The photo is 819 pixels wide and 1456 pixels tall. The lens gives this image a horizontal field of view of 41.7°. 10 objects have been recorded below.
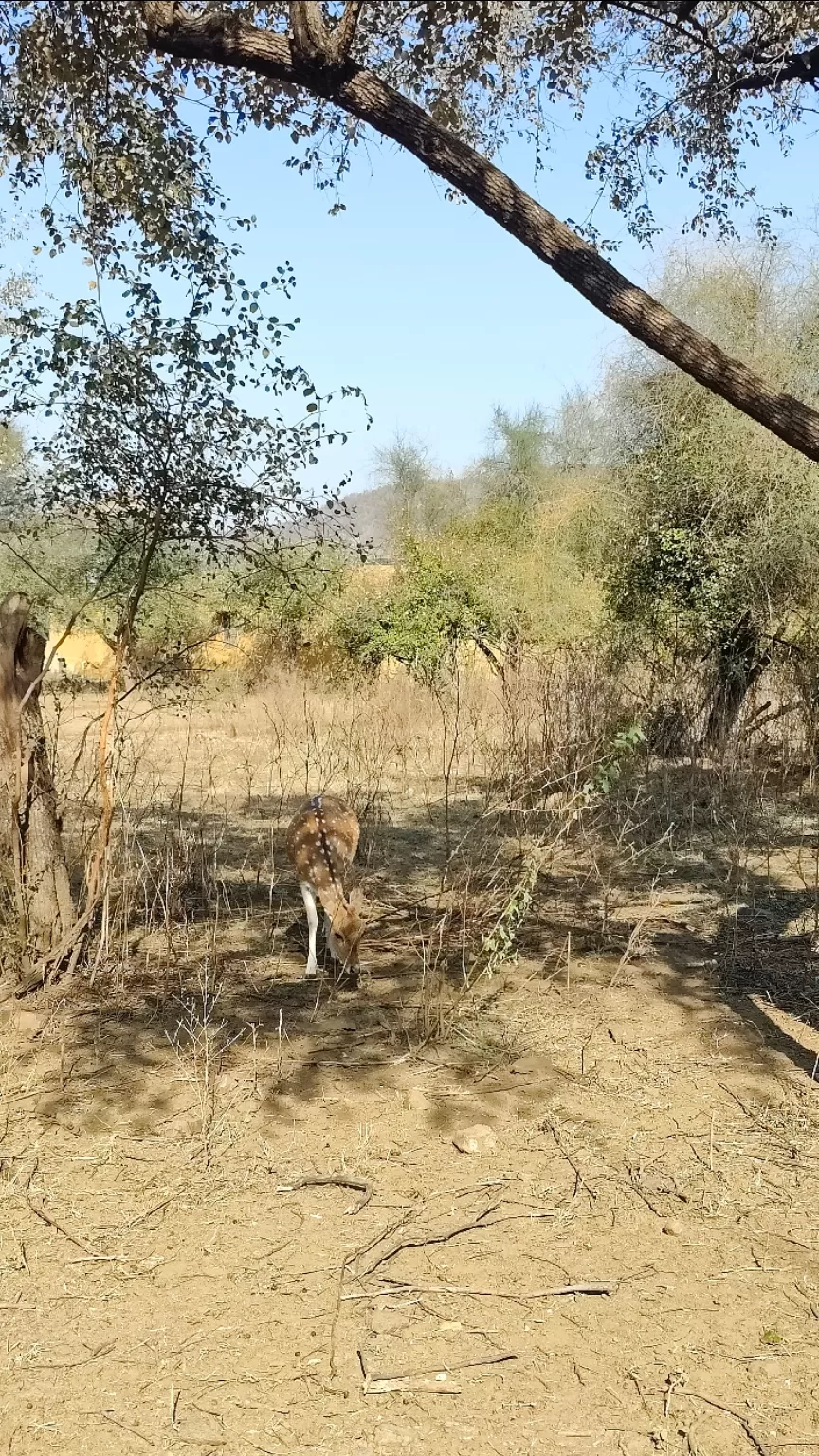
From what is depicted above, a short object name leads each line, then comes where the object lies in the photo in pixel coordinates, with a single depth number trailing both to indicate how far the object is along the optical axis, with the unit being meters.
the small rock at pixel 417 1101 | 4.25
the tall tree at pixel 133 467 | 5.18
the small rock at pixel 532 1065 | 4.55
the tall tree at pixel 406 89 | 5.02
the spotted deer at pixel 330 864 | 5.64
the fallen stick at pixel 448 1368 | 2.76
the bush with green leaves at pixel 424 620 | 18.64
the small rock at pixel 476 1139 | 3.92
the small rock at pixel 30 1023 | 4.88
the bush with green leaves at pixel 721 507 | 11.55
